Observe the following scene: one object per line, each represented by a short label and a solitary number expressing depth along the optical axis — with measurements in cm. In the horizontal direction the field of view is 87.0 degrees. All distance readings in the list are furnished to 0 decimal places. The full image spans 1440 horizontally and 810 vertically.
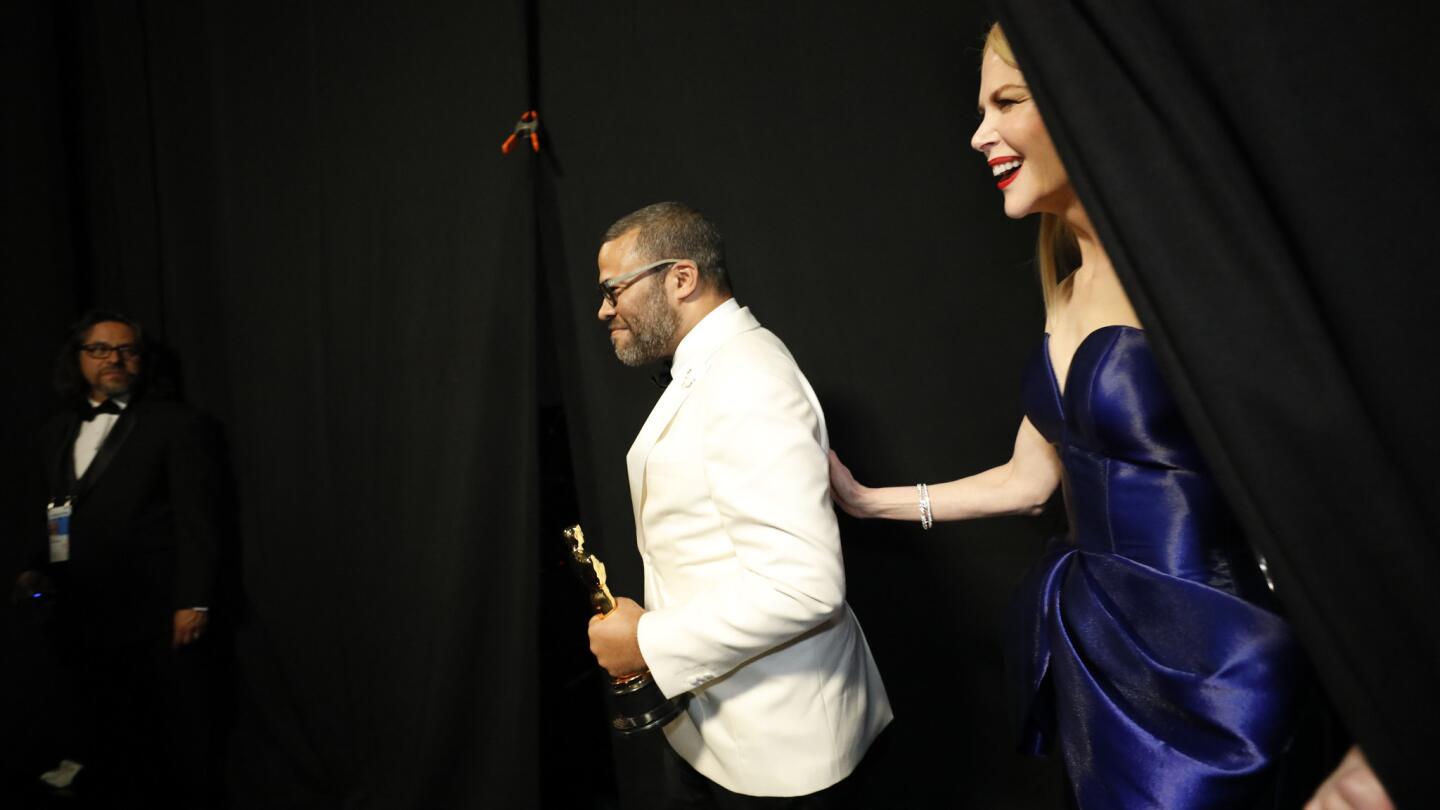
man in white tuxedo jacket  116
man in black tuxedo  255
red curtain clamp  223
